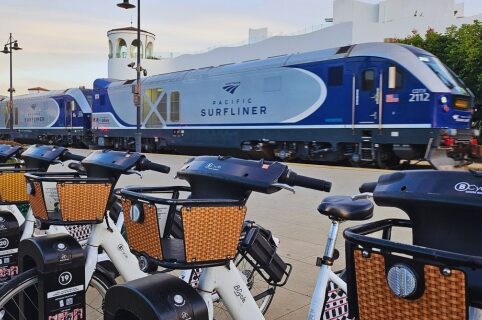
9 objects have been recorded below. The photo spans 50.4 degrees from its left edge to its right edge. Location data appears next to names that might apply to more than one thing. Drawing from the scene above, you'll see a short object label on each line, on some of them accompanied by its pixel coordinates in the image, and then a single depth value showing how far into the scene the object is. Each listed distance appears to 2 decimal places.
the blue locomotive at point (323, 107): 13.37
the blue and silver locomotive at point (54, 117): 28.78
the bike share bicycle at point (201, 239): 1.87
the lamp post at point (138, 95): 19.28
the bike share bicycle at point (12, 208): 3.43
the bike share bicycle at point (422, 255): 1.31
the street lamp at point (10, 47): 25.25
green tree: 23.61
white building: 35.09
